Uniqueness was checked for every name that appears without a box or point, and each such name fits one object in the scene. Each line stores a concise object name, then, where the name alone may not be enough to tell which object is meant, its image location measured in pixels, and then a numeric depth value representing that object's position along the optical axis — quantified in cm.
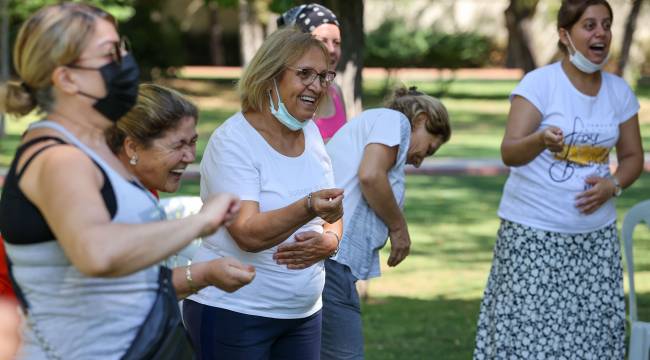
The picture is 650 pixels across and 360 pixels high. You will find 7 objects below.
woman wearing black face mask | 374
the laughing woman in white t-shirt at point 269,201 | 566
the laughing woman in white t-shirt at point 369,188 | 681
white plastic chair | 757
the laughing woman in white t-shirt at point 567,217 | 757
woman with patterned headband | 793
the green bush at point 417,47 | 5383
